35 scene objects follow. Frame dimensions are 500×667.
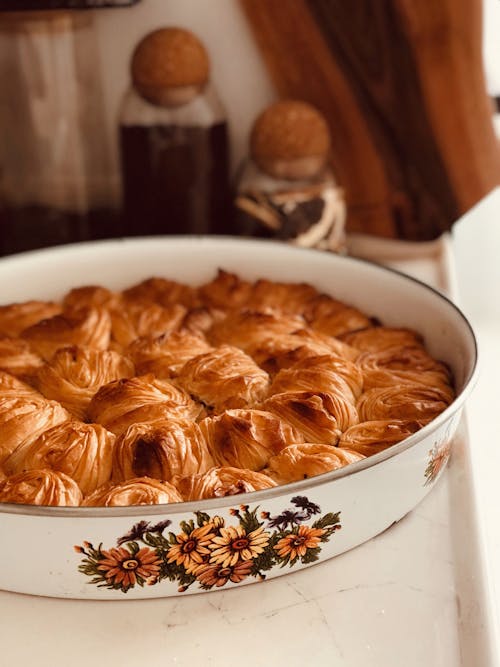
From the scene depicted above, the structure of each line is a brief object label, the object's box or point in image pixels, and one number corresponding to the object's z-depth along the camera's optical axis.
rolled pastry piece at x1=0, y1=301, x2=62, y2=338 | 1.29
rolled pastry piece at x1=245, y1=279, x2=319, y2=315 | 1.37
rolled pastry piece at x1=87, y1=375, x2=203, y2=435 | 1.00
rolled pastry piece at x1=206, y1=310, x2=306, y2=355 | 1.22
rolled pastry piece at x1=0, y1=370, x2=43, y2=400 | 1.07
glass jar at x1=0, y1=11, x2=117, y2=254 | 1.58
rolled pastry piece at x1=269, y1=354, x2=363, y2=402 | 1.07
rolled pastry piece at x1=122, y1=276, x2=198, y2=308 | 1.39
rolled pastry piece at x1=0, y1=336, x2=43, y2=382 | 1.17
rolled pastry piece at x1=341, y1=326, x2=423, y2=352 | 1.25
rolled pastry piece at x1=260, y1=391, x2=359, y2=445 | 0.99
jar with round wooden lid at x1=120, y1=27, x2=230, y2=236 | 1.52
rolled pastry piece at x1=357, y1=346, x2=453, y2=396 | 1.12
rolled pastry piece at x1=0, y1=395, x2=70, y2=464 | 0.98
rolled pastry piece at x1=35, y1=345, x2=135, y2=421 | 1.09
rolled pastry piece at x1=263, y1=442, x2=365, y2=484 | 0.91
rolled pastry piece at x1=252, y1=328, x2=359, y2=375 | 1.14
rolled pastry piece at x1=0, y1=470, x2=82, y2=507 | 0.86
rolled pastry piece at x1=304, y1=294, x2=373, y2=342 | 1.31
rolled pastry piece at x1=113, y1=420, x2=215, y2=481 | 0.92
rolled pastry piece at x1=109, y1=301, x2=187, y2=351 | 1.29
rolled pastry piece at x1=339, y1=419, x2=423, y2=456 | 0.97
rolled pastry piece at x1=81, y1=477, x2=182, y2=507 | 0.85
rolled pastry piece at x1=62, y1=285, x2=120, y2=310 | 1.36
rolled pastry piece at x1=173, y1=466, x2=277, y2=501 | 0.87
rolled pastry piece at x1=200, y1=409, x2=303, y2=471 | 0.94
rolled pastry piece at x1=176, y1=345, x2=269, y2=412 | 1.07
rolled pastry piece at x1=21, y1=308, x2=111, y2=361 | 1.23
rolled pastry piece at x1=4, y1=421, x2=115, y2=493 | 0.92
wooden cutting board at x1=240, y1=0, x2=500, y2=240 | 1.60
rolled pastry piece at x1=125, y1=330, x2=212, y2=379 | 1.15
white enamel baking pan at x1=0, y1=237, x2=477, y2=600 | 0.79
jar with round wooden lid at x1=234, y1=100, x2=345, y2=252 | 1.57
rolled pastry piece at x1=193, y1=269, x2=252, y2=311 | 1.38
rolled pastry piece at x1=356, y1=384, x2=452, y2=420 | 1.03
